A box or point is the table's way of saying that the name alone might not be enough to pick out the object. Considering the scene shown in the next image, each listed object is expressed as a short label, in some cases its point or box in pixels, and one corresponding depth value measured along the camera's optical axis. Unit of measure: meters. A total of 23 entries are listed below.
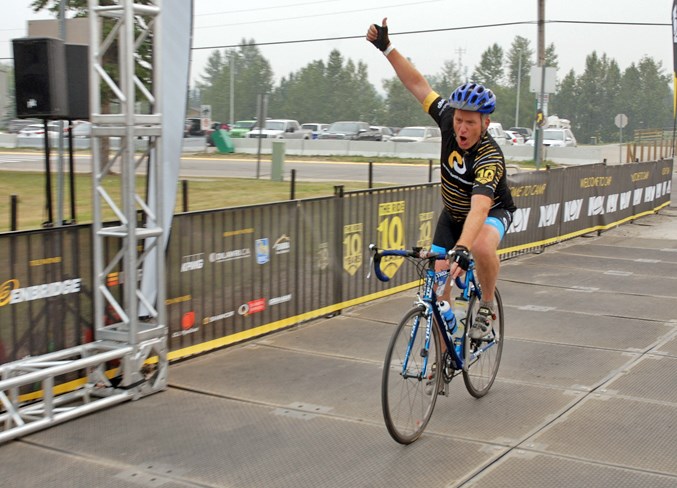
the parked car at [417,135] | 47.34
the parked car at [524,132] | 64.70
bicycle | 5.04
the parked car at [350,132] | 53.44
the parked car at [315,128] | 57.44
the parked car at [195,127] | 53.89
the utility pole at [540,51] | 29.02
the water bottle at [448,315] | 5.51
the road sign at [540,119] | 30.42
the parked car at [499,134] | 44.21
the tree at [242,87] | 119.50
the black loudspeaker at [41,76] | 6.27
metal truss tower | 5.82
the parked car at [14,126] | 49.02
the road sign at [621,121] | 43.43
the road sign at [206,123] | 40.53
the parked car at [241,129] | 57.22
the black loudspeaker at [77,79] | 6.57
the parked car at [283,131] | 53.31
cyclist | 5.46
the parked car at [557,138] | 48.75
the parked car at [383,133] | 54.75
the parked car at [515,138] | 50.42
